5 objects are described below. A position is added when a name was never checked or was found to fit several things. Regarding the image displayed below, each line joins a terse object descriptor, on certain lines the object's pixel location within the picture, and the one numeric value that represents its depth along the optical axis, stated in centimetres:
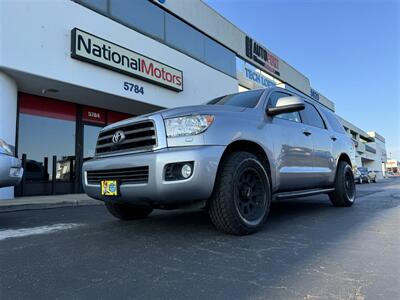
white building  897
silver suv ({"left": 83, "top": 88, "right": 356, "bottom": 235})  331
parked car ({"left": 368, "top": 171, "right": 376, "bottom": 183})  3028
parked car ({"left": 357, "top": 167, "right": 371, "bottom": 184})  2632
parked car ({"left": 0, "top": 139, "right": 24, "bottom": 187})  435
